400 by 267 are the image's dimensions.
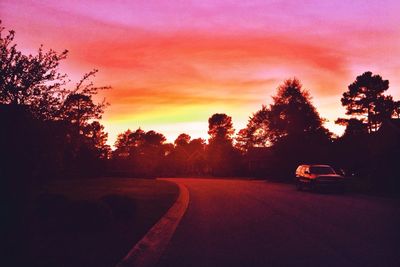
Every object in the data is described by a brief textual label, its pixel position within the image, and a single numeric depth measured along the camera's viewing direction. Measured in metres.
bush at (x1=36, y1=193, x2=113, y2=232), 11.74
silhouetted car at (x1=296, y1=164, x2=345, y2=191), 27.52
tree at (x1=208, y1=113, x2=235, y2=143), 135.25
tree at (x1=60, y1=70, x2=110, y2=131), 10.27
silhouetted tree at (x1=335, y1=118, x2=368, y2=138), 66.56
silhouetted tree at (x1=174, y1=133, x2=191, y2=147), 170.88
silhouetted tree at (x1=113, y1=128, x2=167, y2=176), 75.44
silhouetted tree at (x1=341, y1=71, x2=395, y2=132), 65.31
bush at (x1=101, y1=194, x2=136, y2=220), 13.61
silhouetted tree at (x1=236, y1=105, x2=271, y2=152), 72.06
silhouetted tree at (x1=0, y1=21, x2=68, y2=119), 9.47
